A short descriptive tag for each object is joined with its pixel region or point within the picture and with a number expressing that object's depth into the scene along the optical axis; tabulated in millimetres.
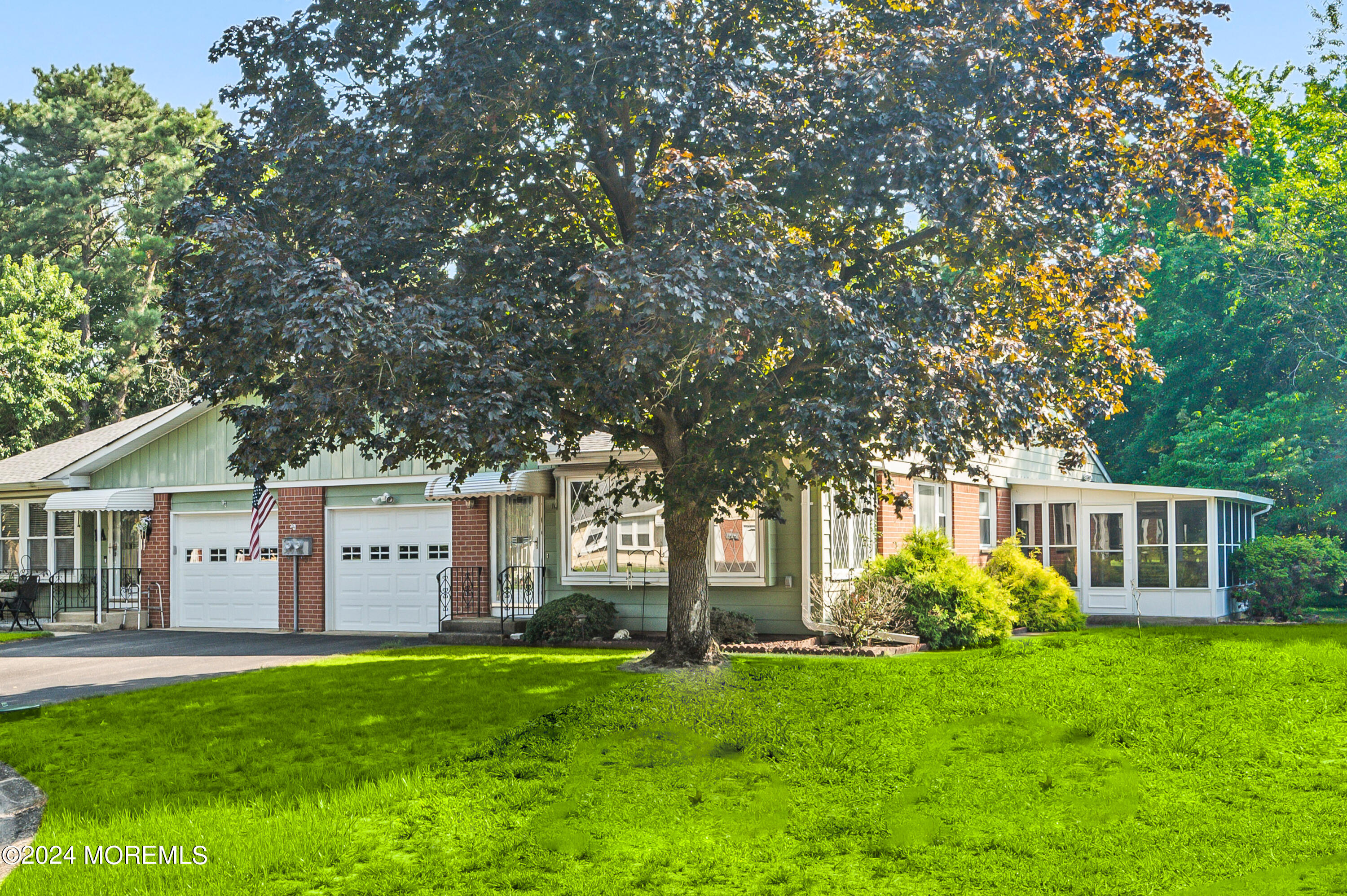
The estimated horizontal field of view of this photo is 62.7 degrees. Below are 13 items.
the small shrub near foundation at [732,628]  15219
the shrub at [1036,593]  18109
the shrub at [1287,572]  21250
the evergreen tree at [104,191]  35812
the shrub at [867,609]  14734
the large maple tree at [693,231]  9625
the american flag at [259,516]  20000
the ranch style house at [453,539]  16875
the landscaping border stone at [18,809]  6453
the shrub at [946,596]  15344
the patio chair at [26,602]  21281
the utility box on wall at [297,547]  19734
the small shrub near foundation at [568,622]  16047
